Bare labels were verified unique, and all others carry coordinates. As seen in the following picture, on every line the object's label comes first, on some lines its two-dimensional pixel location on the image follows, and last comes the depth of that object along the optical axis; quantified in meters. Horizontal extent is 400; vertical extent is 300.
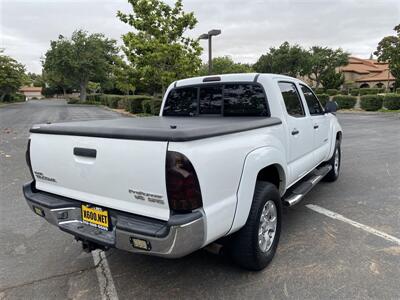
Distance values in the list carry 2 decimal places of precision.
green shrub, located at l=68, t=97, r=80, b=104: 53.76
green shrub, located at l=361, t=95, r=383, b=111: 23.67
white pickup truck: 2.29
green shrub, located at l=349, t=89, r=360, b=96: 50.54
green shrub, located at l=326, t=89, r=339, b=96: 50.66
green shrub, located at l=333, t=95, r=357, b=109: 25.86
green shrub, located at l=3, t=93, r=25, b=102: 57.61
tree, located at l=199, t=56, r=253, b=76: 44.88
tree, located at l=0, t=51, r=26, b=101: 49.38
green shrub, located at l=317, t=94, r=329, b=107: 28.22
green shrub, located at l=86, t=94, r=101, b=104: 51.92
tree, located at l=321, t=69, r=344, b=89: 58.34
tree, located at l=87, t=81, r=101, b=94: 64.16
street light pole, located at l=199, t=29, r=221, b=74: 13.10
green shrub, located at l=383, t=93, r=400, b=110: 22.72
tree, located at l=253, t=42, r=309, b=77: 54.16
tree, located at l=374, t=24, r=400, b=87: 30.58
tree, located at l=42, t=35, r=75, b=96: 47.60
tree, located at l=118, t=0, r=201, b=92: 16.47
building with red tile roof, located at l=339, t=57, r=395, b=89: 61.38
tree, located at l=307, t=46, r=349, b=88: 58.56
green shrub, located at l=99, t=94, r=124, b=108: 35.28
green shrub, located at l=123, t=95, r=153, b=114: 24.31
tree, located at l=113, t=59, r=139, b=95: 17.78
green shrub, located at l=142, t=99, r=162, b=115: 20.14
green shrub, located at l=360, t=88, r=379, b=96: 46.72
